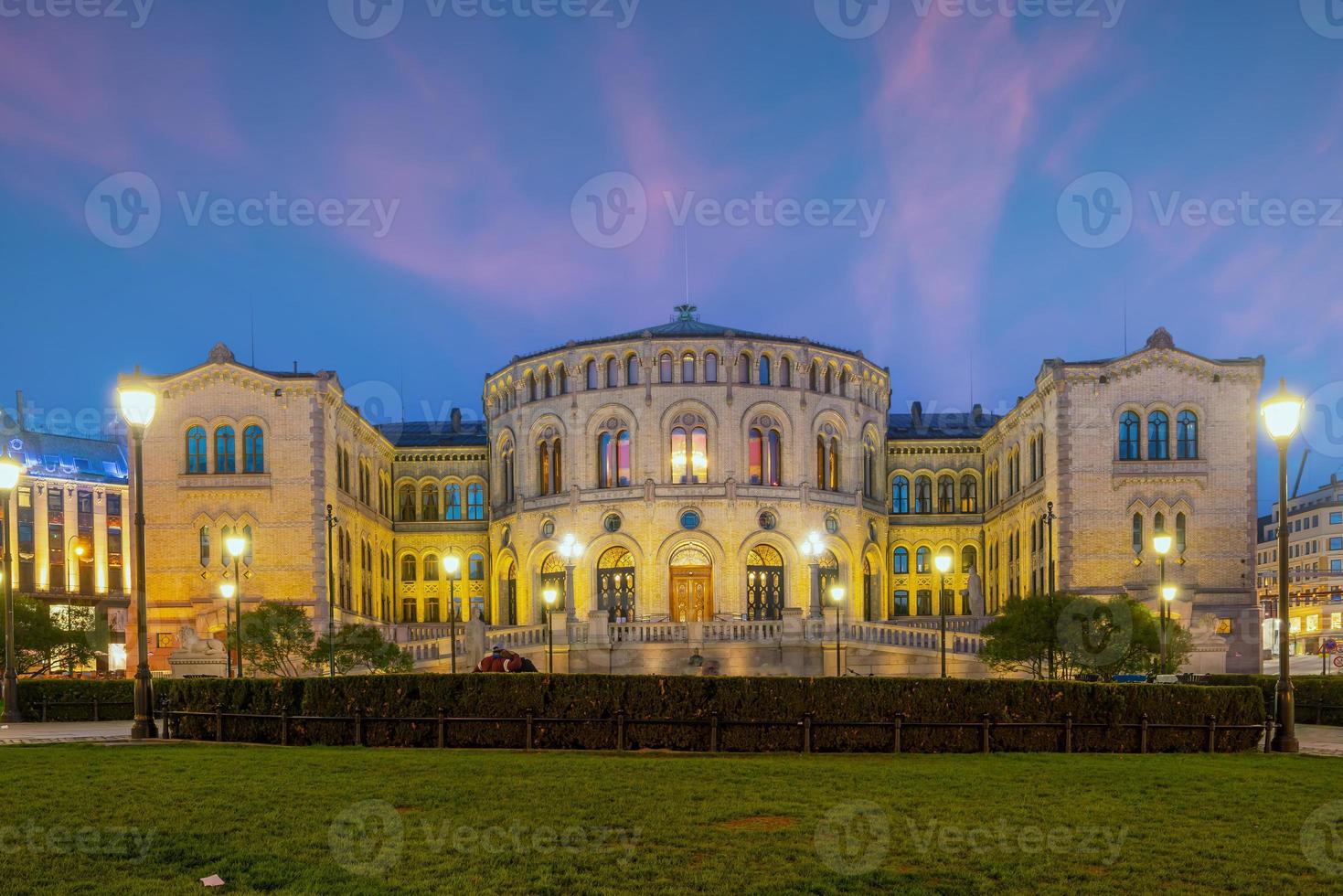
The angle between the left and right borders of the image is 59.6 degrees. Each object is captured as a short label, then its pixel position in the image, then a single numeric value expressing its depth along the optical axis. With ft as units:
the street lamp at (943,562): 109.19
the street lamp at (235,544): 108.17
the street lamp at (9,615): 75.00
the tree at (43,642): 128.88
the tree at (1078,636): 107.65
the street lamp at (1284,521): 60.29
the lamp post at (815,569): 176.04
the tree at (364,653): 115.85
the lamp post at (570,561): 148.37
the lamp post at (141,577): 59.88
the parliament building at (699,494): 162.71
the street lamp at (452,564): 117.39
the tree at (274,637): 120.26
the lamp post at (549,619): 122.04
